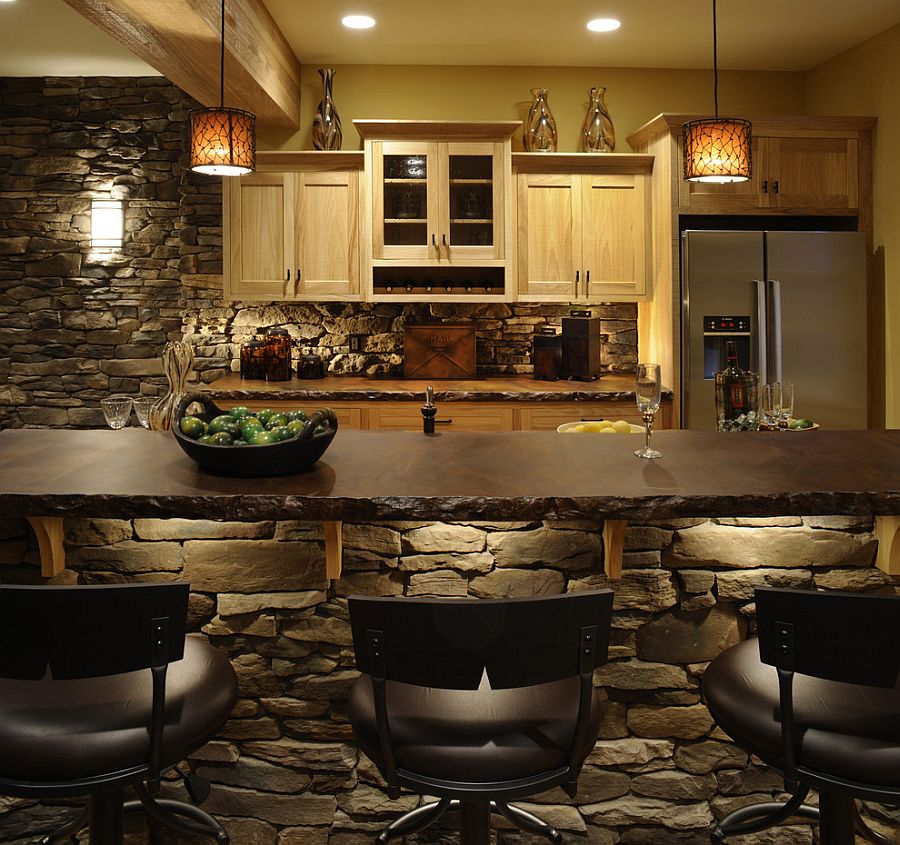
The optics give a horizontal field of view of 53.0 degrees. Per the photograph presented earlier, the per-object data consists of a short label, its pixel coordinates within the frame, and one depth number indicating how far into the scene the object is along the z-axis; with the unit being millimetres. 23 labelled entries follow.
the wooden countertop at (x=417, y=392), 4926
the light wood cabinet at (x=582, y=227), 5285
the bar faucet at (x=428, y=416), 2691
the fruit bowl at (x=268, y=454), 2092
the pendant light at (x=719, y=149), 3500
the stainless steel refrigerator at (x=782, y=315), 4836
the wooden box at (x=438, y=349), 5496
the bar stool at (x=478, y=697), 1434
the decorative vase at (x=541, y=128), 5359
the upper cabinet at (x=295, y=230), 5281
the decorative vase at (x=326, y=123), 5324
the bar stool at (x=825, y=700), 1418
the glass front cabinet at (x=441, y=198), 5211
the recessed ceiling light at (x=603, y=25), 4707
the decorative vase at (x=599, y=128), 5402
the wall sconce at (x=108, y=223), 5668
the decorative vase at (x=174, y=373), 3570
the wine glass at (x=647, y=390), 2316
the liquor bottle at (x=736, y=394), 3578
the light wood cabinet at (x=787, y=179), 5043
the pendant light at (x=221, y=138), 3215
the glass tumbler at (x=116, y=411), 3455
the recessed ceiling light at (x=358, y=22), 4668
